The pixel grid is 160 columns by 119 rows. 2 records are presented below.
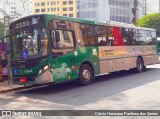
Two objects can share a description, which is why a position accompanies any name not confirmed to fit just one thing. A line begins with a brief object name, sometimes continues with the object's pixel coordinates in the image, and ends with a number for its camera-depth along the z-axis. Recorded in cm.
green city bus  1075
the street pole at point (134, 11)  2961
